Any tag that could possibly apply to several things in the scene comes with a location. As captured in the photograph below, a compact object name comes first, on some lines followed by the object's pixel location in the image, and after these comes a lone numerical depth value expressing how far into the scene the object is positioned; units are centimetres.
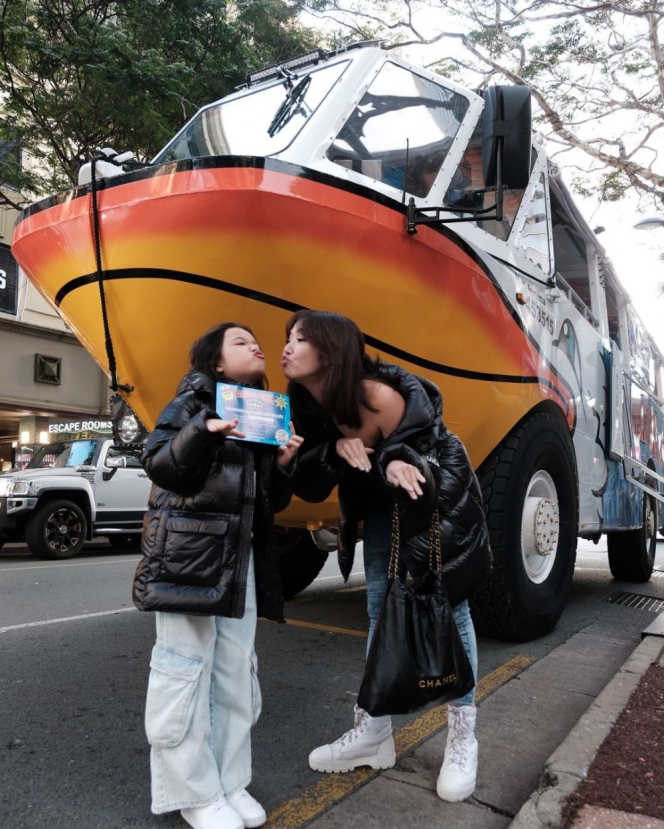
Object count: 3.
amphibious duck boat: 284
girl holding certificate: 207
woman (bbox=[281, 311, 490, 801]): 229
